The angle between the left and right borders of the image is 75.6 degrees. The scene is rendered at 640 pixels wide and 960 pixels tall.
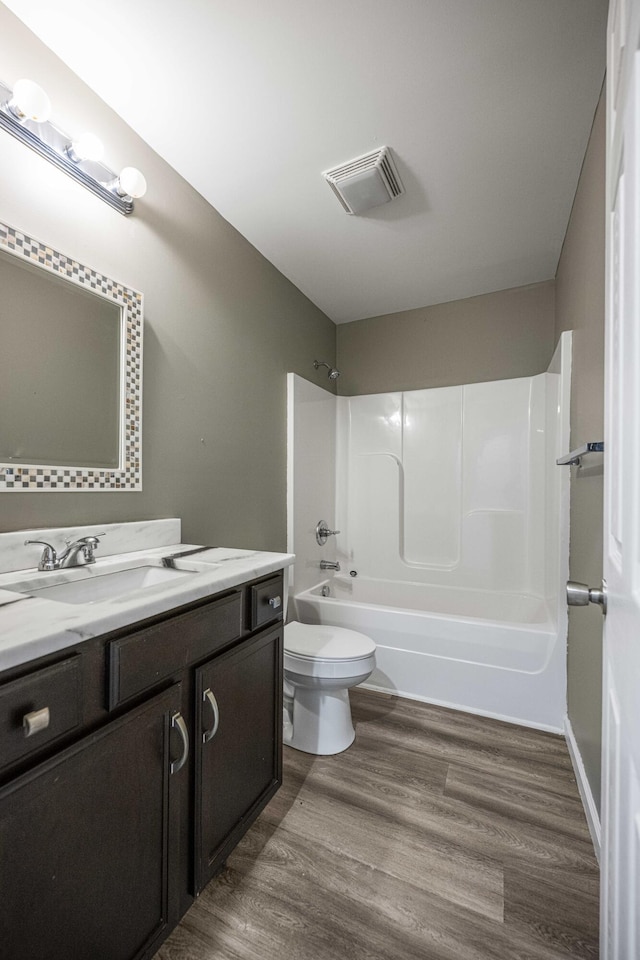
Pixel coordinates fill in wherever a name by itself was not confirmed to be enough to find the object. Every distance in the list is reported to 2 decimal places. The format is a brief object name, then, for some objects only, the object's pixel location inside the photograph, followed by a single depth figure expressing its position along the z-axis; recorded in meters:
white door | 0.49
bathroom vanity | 0.68
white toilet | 1.72
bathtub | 1.99
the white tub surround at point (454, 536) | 2.05
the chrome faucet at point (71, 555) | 1.15
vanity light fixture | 1.11
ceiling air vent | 1.65
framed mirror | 1.16
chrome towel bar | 1.15
